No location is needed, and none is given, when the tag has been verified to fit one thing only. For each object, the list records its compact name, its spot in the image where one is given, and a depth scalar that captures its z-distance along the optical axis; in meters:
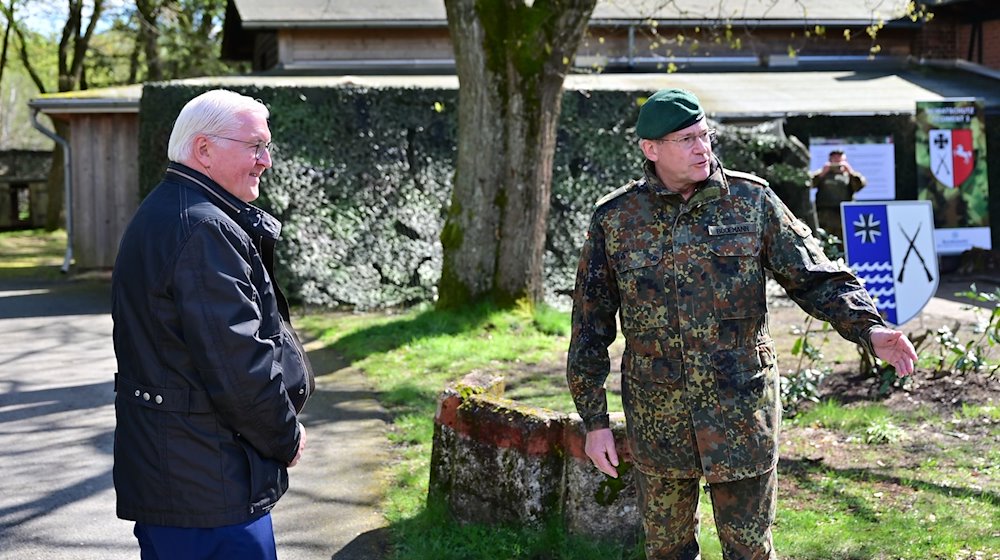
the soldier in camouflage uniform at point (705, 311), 3.53
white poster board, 15.86
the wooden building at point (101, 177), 15.92
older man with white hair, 2.94
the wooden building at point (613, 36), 17.88
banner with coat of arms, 15.96
